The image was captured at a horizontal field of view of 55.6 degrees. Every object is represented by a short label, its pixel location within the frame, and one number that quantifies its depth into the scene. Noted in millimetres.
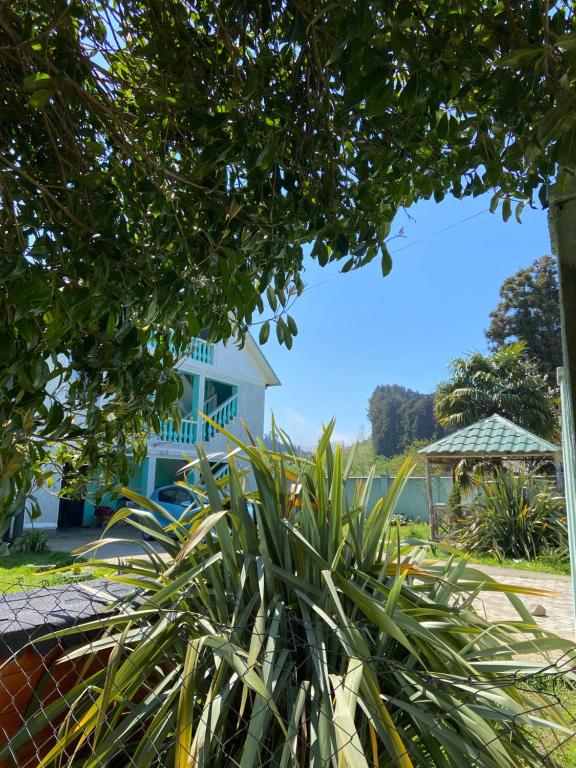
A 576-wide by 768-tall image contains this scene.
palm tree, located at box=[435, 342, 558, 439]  20438
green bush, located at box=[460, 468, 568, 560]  10539
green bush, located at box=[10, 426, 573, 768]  1630
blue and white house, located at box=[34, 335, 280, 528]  16047
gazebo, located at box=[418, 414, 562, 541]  11594
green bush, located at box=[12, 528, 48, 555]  10086
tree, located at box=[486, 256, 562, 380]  29703
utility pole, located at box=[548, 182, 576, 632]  1686
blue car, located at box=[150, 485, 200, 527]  13805
